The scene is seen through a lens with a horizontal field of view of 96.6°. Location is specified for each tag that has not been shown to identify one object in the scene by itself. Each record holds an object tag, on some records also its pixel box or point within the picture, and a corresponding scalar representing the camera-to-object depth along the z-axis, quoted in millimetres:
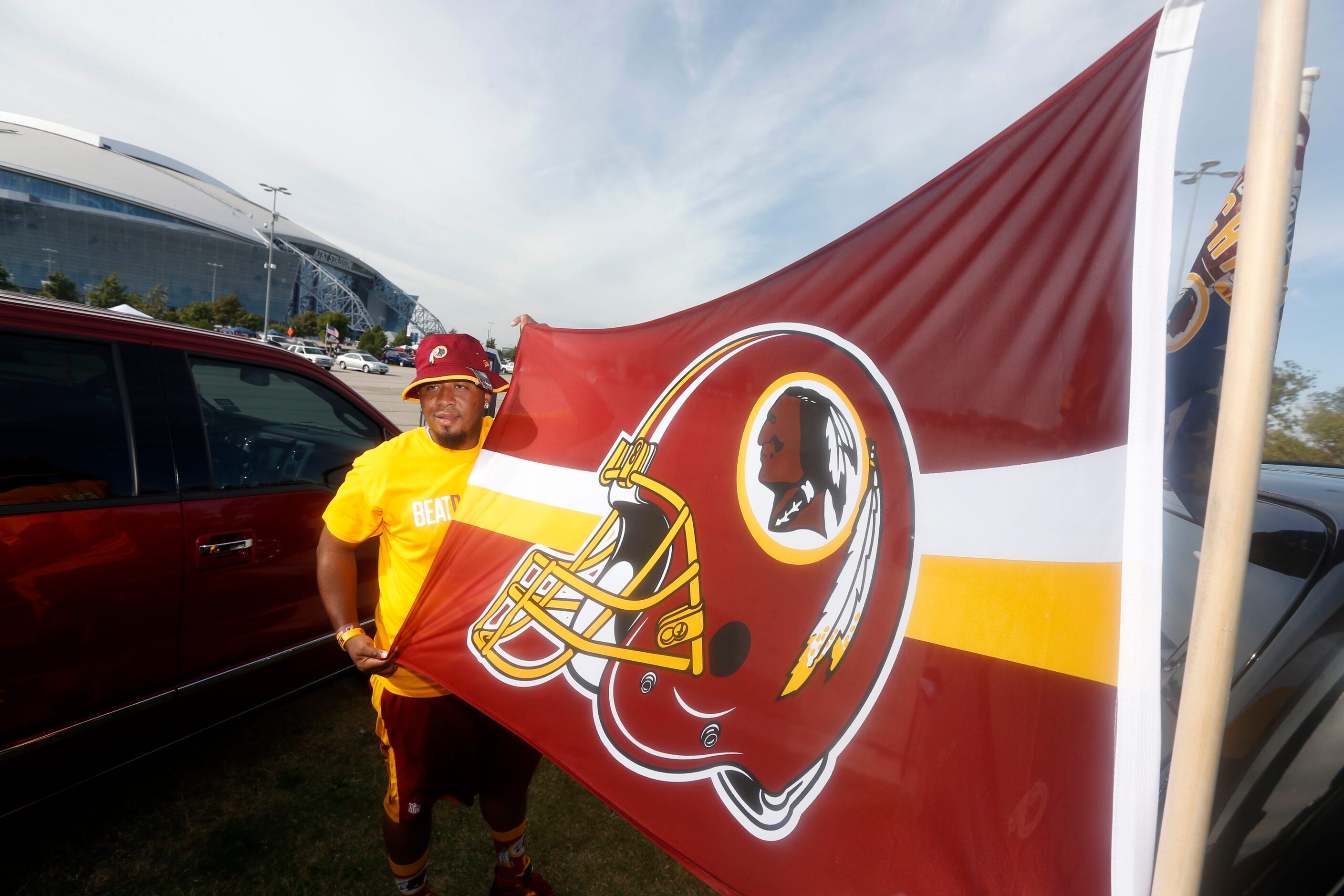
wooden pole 838
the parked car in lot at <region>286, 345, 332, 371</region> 38719
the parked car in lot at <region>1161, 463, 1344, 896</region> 990
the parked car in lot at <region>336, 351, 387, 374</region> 40344
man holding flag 2025
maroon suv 1884
